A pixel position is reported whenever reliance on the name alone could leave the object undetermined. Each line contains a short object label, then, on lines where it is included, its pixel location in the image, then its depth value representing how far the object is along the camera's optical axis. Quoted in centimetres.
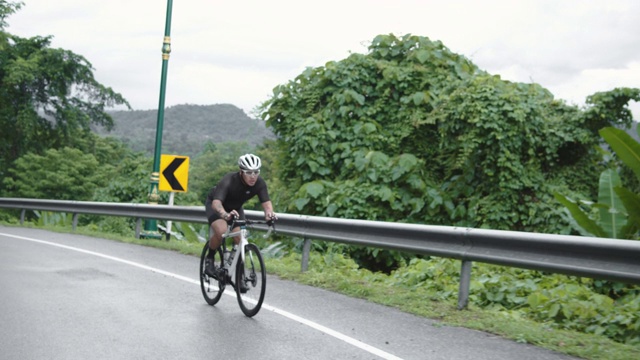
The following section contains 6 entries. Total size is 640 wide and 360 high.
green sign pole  1783
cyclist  768
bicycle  772
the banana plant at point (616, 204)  920
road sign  1662
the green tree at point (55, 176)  4494
